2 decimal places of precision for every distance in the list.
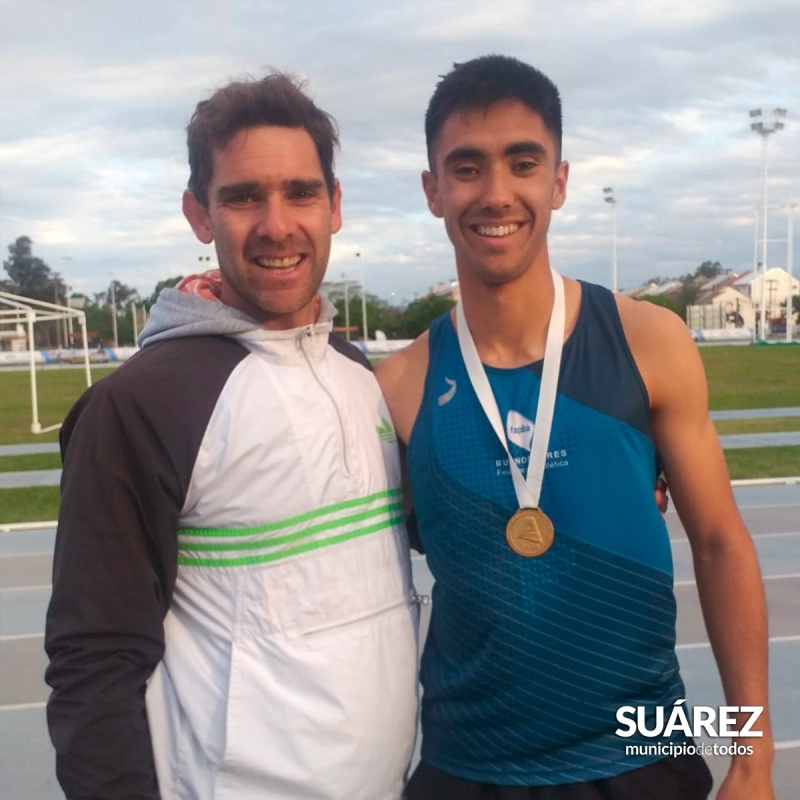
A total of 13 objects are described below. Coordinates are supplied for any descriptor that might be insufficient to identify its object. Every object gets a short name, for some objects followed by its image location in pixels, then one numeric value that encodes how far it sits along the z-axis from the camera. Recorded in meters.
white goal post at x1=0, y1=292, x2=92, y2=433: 16.53
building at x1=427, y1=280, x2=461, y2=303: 102.34
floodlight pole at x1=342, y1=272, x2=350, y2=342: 63.33
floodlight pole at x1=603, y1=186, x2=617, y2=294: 56.16
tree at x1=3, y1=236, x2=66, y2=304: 97.50
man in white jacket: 1.72
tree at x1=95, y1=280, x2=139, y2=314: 92.09
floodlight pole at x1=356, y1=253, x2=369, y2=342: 62.38
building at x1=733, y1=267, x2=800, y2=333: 78.58
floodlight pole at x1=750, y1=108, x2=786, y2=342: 49.41
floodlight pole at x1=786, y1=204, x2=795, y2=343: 58.18
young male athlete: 2.04
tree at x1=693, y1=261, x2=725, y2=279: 117.40
